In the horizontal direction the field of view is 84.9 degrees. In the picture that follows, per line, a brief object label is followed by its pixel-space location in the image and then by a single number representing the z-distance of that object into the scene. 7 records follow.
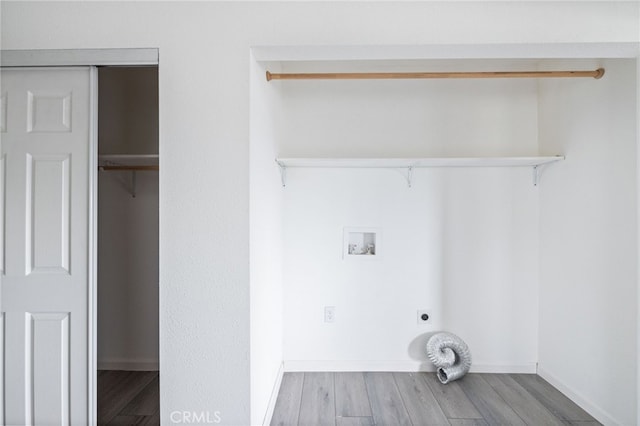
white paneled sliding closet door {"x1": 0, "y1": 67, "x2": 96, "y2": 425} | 1.58
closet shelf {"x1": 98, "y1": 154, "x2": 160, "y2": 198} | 2.20
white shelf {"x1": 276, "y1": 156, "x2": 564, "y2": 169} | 2.29
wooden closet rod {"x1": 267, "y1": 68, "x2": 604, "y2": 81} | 2.00
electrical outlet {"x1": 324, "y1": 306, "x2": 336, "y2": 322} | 2.61
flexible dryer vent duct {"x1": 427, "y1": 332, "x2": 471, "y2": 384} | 2.42
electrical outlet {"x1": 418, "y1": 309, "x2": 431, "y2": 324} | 2.60
